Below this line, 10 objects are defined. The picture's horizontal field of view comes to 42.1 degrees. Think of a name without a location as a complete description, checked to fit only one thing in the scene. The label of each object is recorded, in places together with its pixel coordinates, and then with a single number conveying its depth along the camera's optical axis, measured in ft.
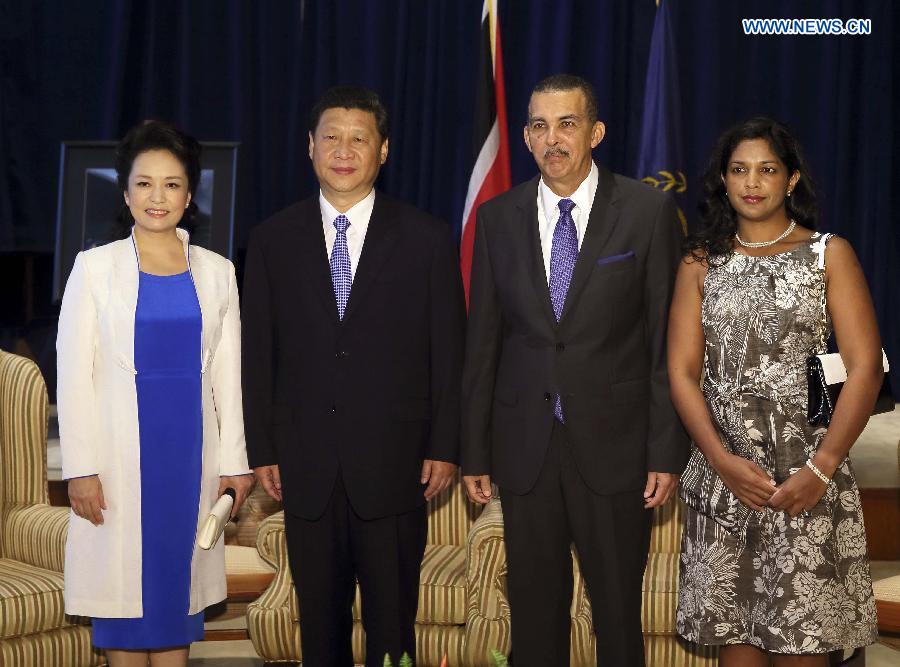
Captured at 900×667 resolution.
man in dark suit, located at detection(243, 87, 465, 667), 9.30
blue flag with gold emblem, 21.76
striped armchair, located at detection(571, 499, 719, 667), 11.94
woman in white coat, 9.21
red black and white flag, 20.36
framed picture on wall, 18.44
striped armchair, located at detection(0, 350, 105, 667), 11.61
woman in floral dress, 8.80
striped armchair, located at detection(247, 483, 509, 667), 12.09
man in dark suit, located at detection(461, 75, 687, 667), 8.92
